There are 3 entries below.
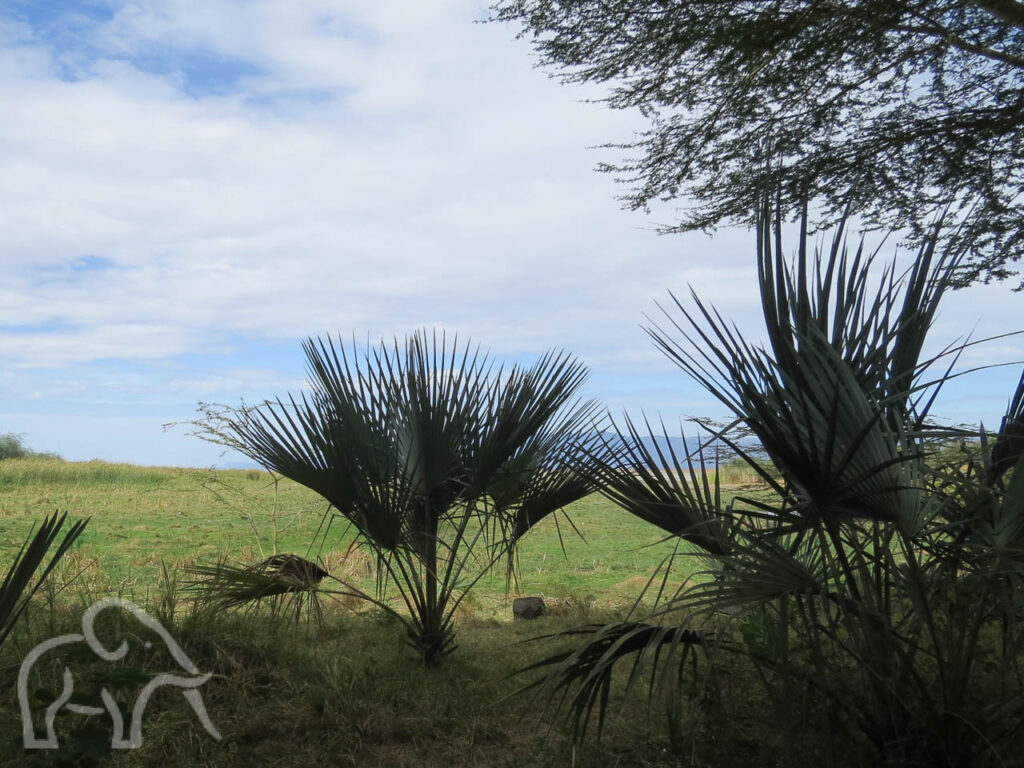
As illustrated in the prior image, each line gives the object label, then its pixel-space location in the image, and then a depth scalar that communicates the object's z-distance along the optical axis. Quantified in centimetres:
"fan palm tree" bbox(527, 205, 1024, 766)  266
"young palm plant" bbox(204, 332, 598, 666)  443
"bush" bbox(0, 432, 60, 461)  2541
